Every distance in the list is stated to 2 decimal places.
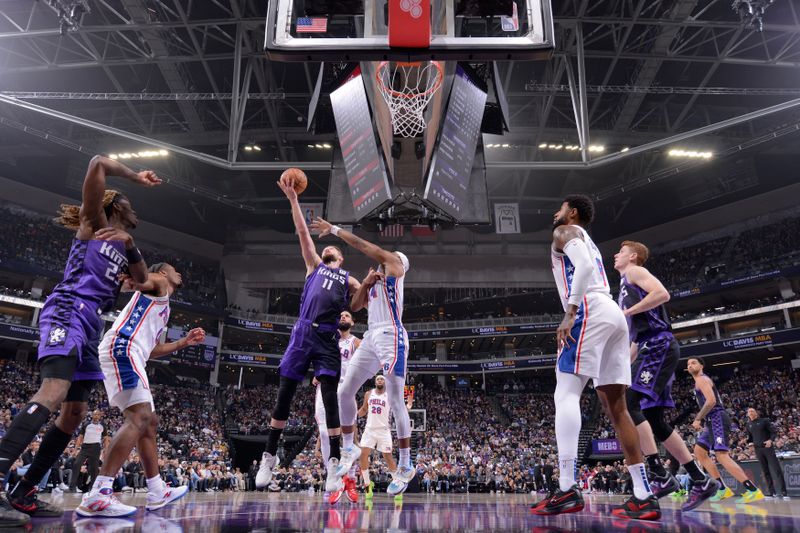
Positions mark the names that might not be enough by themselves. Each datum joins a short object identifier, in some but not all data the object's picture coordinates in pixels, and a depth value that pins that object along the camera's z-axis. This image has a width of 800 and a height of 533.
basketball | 4.96
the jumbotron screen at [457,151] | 10.12
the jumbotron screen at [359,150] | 10.18
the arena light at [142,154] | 25.64
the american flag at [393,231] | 19.69
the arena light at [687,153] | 25.80
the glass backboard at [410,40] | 4.66
